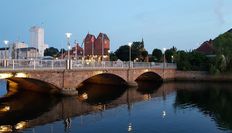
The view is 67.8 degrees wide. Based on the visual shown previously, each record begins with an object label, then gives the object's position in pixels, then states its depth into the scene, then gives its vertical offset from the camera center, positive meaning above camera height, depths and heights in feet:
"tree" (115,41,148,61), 183.79 +11.50
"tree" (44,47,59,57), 315.36 +24.05
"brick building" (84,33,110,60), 227.40 +23.98
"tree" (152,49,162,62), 185.56 +10.66
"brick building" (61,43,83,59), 221.22 +17.58
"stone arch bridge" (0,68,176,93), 60.73 -5.49
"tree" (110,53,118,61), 183.79 +6.73
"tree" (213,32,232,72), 123.51 +8.60
